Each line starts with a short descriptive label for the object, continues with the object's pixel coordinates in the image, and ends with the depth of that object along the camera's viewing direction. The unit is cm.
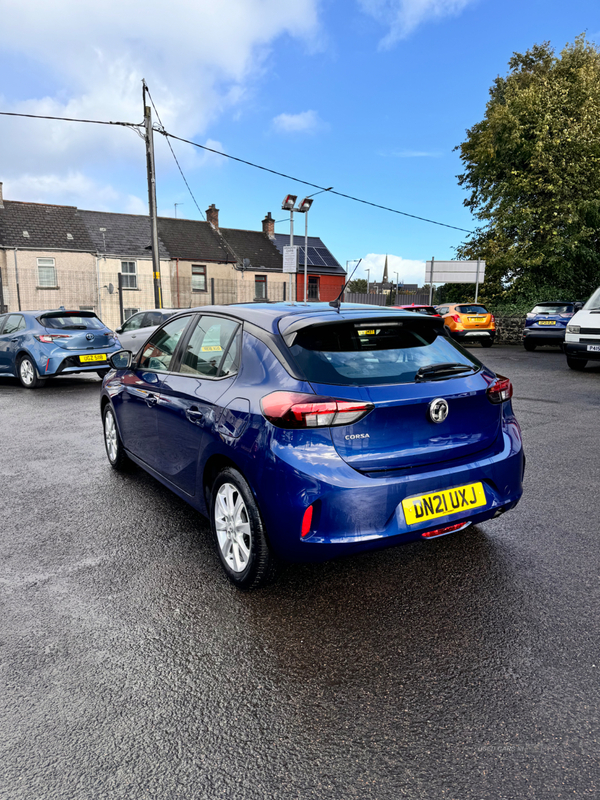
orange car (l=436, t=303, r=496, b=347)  2102
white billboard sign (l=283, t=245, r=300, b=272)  2058
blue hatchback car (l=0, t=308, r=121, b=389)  1108
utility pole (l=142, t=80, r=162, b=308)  2008
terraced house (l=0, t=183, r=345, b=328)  3133
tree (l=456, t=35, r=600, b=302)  2628
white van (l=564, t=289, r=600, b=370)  1277
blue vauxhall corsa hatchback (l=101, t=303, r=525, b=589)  277
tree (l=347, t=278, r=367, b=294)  10114
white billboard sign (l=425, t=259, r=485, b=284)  2652
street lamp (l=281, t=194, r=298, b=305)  2339
